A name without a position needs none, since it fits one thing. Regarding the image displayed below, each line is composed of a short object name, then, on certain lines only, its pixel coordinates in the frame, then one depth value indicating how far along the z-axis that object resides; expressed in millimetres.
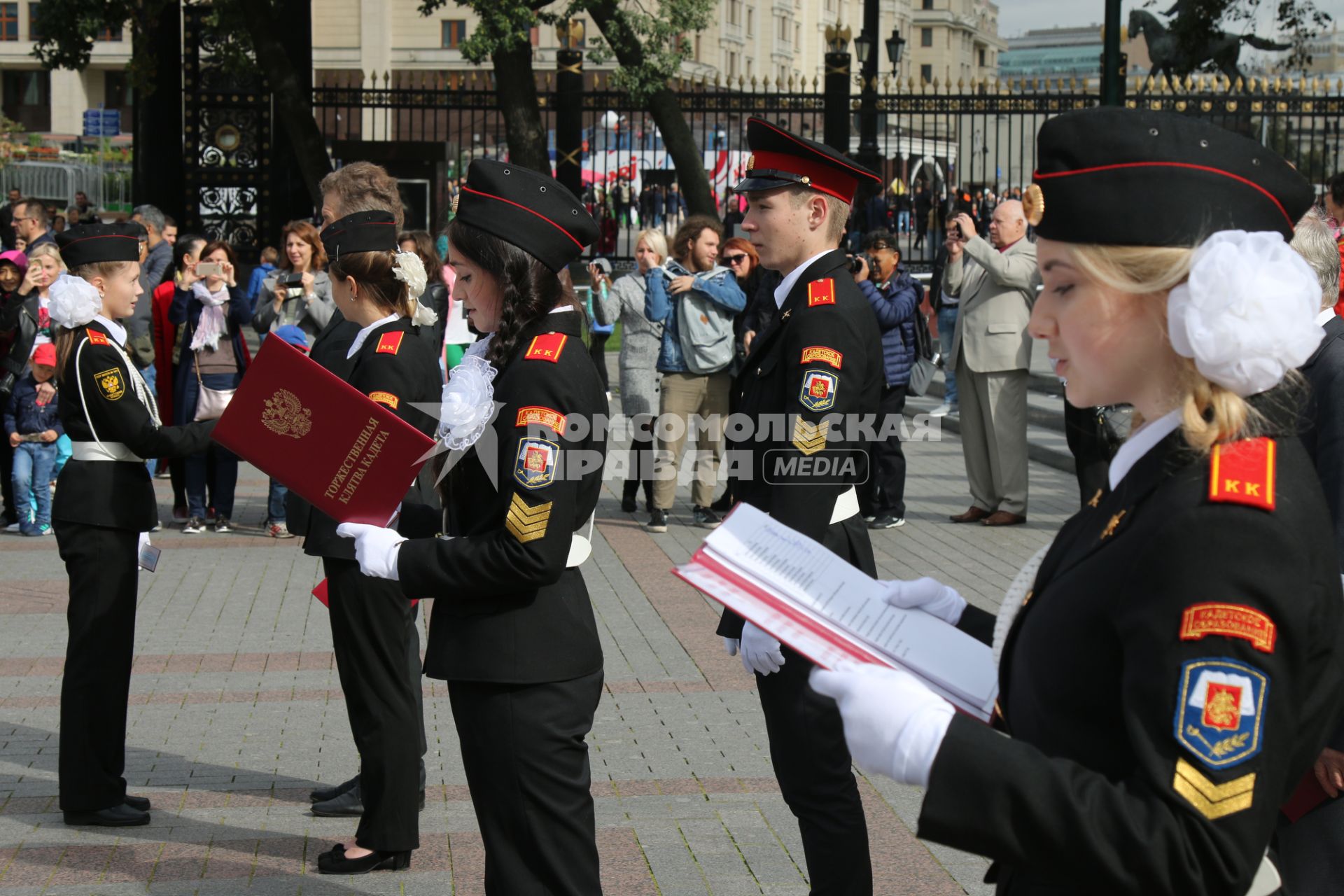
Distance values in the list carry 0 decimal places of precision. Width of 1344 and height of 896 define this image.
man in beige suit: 10016
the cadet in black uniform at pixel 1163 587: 1564
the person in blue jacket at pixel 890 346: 10289
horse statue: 22969
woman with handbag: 9977
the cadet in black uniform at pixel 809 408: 3514
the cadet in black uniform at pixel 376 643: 4305
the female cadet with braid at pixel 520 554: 2963
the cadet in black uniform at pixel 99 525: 4723
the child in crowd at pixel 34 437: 9781
